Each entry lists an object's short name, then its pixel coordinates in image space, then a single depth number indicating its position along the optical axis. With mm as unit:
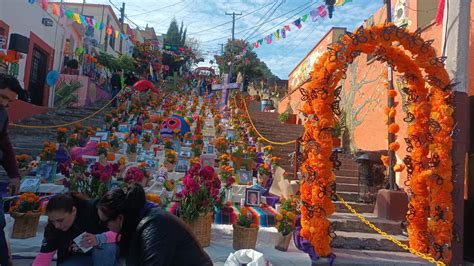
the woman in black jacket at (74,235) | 2678
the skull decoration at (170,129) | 9992
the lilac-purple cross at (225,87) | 18412
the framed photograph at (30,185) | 5656
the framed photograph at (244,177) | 7749
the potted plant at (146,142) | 9875
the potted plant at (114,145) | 8852
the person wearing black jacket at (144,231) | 1971
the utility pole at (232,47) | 26502
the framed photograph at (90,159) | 6777
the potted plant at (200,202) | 4656
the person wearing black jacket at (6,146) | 3062
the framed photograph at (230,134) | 11572
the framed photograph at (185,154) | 8567
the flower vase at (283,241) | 5000
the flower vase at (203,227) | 4695
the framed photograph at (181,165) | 8062
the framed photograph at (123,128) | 10834
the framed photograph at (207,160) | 7719
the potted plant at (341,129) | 11883
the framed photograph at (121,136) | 10022
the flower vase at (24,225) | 4434
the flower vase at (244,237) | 4754
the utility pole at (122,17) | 33938
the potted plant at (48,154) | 6777
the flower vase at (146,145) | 9891
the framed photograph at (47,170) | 6465
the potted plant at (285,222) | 4863
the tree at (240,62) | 30453
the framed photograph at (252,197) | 6453
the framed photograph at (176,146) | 9291
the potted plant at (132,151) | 8802
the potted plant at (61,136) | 8125
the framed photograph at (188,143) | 9984
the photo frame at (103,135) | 8711
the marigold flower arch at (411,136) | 5234
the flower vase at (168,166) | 8117
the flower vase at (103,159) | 6867
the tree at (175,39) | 39344
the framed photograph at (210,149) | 9284
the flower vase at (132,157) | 8820
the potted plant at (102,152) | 6930
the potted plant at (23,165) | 6617
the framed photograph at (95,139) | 8300
